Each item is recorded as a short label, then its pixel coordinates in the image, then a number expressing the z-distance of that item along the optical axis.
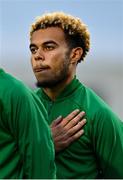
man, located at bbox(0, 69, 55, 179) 6.98
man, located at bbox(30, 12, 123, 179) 9.15
